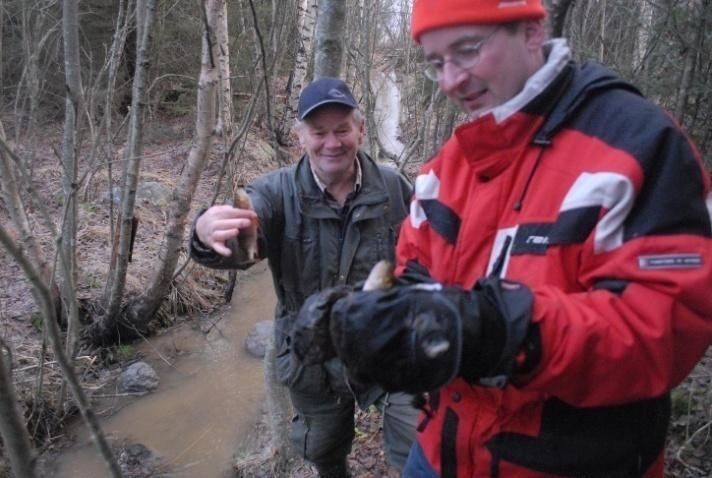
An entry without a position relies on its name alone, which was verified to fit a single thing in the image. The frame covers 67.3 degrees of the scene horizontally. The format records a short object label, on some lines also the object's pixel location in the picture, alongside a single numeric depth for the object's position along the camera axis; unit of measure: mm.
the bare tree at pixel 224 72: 8094
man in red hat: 1101
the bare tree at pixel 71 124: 3986
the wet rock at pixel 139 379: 5914
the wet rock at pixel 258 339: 6574
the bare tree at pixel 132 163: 4902
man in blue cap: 2658
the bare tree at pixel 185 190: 5141
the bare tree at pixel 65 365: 1279
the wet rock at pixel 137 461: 4820
